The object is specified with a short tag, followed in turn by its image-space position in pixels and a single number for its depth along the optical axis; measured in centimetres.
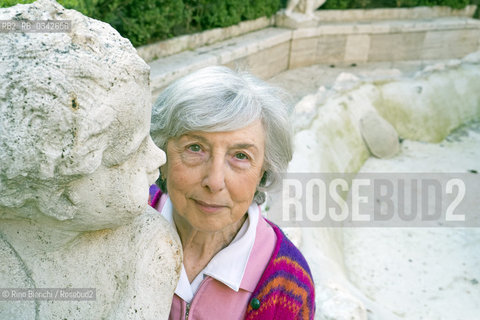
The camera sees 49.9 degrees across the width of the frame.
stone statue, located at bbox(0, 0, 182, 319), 79
